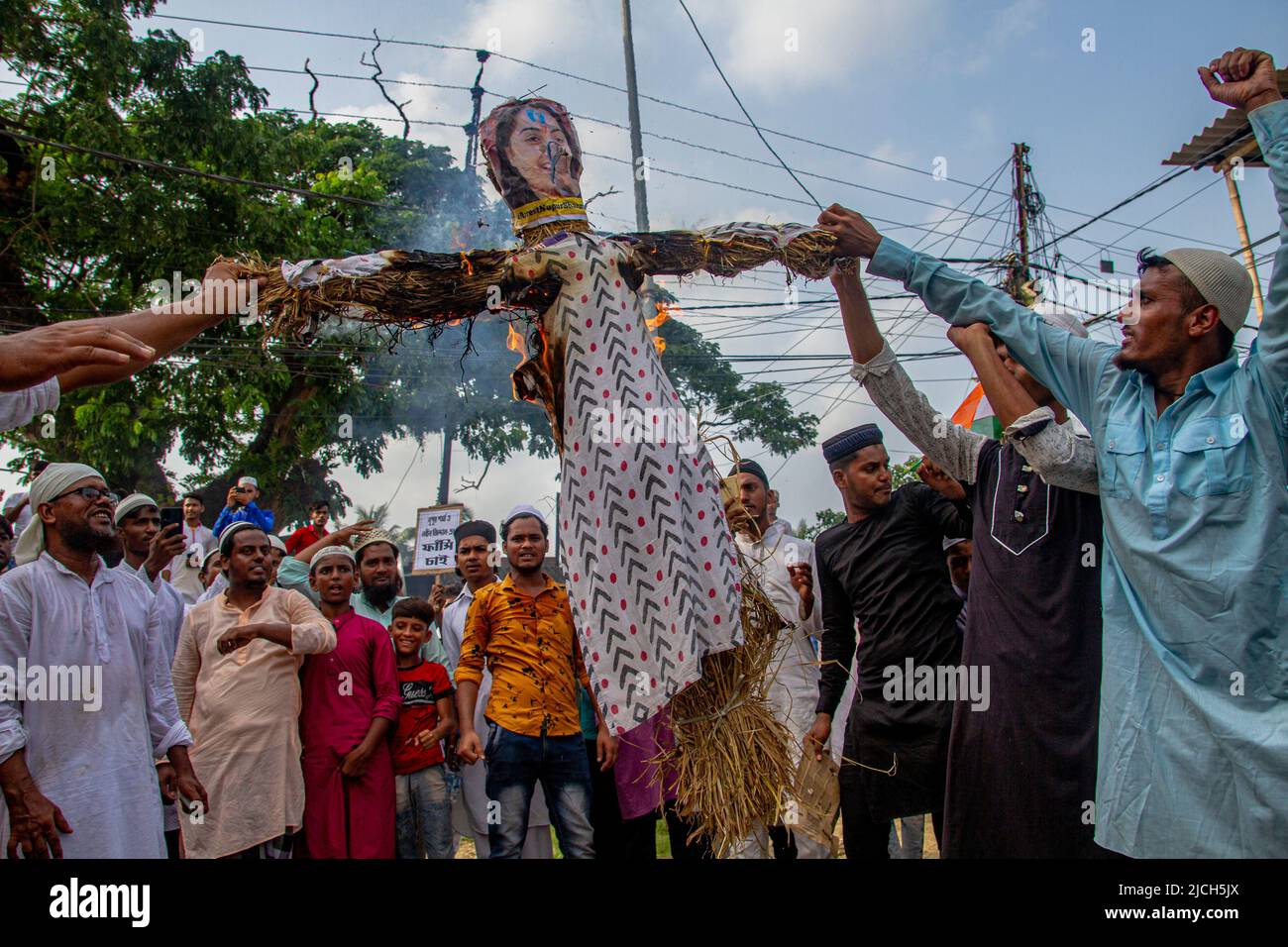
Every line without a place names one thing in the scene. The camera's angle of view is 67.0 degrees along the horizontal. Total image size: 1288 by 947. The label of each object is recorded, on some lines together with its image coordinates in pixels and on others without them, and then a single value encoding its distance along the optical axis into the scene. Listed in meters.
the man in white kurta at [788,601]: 5.59
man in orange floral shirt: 4.93
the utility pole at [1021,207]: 15.39
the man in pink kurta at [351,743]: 5.22
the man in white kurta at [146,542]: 5.74
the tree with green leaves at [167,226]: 12.76
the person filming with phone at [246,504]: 7.93
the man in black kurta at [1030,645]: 2.92
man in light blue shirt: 2.34
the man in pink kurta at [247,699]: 4.92
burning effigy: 3.33
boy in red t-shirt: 5.62
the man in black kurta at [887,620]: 4.06
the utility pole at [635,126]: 12.81
